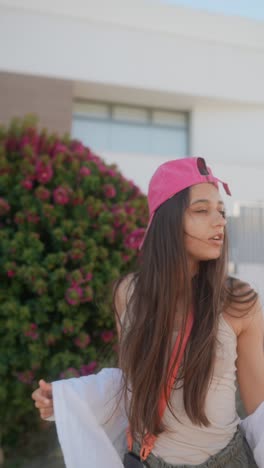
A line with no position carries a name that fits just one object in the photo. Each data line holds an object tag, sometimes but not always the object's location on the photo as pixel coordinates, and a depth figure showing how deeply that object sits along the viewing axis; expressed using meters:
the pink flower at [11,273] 3.19
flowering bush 3.17
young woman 1.54
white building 8.98
